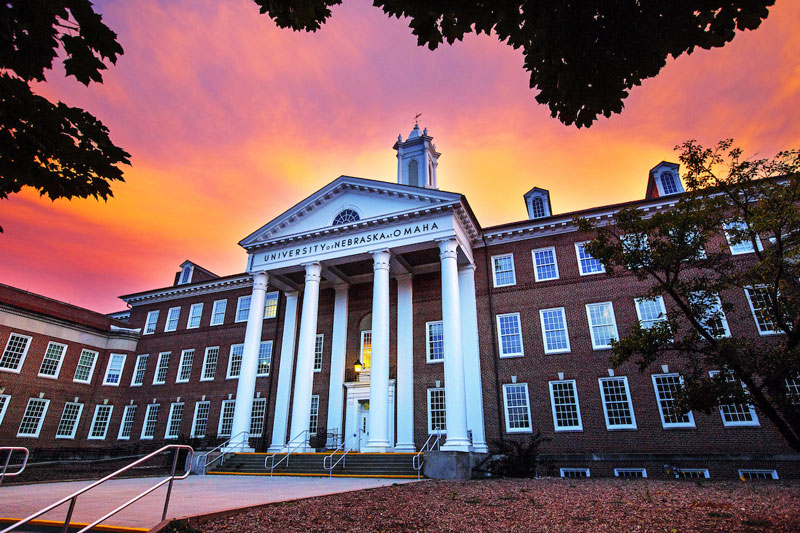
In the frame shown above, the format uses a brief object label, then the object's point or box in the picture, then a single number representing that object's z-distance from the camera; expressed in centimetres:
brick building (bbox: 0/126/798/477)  2053
